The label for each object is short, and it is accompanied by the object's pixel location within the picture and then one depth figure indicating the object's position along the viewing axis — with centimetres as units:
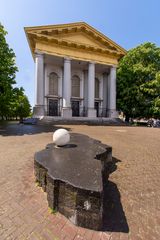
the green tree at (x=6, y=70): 1501
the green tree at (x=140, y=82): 2615
